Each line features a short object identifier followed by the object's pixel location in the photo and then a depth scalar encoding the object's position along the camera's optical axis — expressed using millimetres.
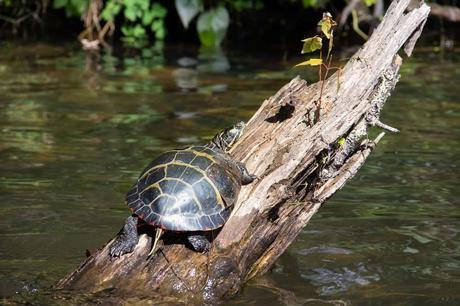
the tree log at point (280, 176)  7672
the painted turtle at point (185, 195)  7641
